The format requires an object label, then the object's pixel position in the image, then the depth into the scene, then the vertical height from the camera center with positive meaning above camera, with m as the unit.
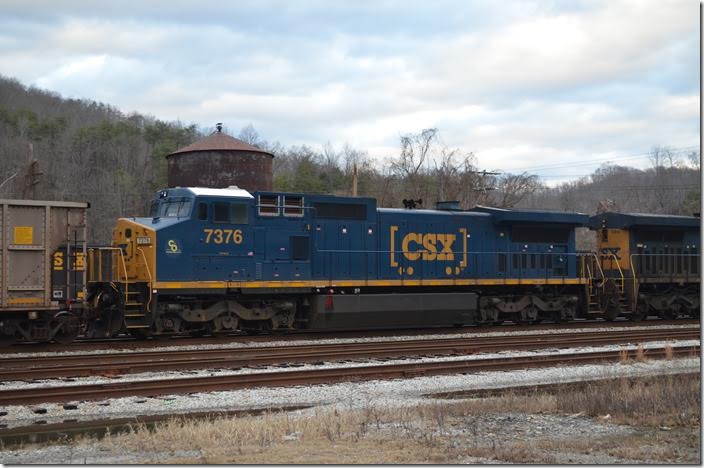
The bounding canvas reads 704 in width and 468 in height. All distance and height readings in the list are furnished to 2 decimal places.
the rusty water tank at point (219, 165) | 41.72 +4.91
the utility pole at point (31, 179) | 30.22 +3.03
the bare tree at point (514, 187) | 57.44 +5.39
